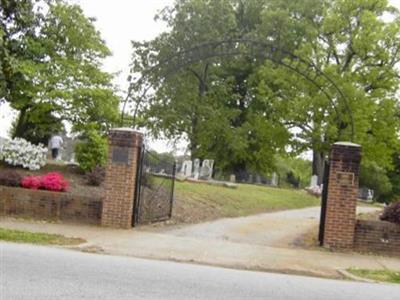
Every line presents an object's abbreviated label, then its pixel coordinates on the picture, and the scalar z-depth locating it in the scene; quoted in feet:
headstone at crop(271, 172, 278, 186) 174.81
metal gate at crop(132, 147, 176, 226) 49.26
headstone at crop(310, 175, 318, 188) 127.42
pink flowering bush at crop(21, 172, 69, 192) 50.90
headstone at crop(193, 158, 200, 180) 105.56
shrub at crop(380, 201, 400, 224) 45.19
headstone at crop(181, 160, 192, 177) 110.67
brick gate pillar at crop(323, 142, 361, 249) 44.68
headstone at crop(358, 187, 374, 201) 158.61
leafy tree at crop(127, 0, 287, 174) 137.59
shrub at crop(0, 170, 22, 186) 51.21
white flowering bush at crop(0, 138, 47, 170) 65.98
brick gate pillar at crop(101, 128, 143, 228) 47.26
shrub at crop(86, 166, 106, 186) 62.17
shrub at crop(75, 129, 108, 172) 68.05
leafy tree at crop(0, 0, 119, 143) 66.85
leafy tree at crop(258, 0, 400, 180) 121.70
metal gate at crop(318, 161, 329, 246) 45.75
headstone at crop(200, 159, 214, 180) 110.05
